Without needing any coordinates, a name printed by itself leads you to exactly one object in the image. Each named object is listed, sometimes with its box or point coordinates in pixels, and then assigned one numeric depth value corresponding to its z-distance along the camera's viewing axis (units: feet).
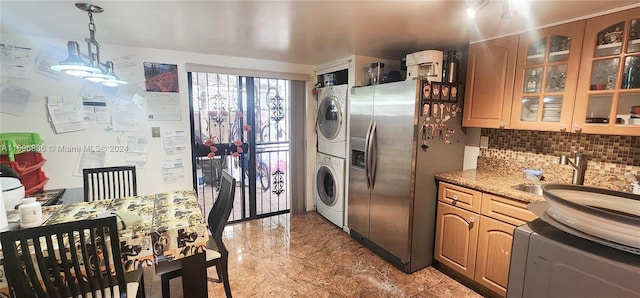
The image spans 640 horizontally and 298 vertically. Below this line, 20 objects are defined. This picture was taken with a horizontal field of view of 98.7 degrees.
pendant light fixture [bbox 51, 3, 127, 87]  4.67
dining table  4.66
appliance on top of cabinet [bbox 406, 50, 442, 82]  7.40
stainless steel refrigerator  7.35
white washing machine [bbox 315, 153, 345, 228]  10.67
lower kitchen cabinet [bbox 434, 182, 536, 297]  6.24
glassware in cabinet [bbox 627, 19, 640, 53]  5.09
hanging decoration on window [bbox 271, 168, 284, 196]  12.21
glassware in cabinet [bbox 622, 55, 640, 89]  5.13
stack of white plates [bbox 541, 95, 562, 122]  6.20
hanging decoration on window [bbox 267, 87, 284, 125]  11.51
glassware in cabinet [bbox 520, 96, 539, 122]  6.61
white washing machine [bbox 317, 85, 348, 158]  10.21
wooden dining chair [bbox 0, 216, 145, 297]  3.73
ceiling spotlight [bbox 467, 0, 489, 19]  4.25
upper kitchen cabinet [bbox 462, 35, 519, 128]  6.93
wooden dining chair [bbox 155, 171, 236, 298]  5.58
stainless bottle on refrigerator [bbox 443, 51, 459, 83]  7.66
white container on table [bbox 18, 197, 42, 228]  4.74
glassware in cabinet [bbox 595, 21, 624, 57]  5.29
